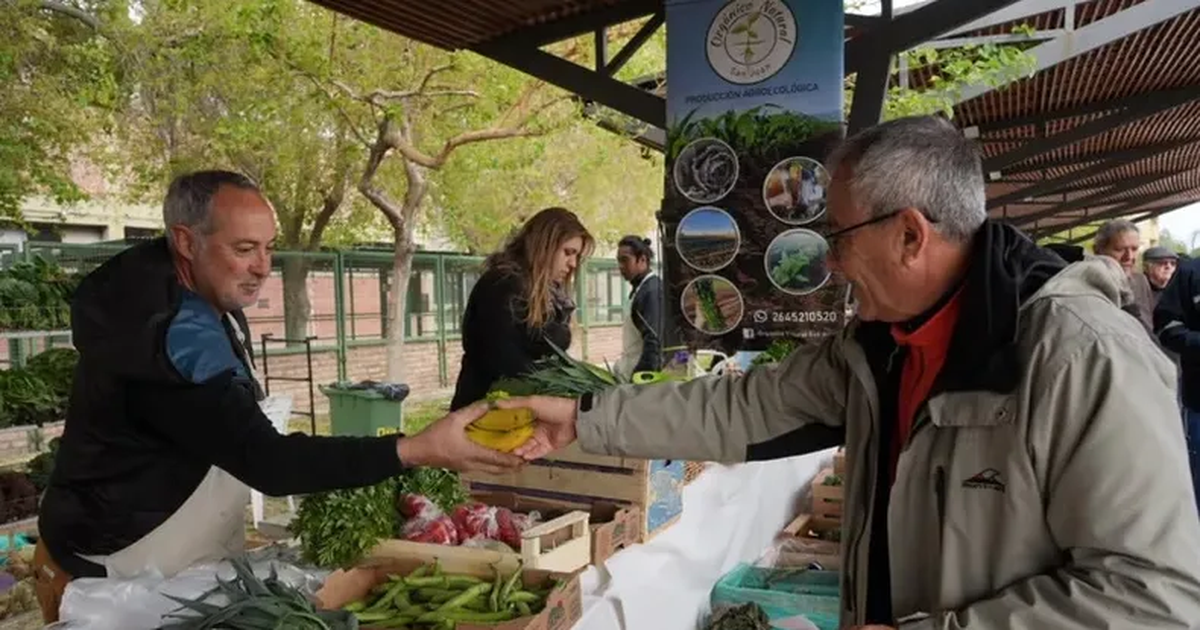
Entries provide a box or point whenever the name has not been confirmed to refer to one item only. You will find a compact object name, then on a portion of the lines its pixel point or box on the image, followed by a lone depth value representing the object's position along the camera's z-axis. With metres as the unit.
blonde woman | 4.05
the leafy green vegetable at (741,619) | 3.81
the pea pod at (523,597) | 2.32
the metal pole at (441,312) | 16.23
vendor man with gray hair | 2.14
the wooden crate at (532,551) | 2.52
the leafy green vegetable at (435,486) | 2.85
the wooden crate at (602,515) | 2.86
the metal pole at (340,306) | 13.57
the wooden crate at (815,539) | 4.77
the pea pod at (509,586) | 2.33
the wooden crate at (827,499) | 5.35
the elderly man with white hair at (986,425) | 1.36
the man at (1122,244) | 6.14
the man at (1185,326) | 5.23
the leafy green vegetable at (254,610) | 1.83
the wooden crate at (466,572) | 2.24
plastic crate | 4.08
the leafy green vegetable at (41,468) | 6.44
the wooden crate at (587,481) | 3.09
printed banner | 4.08
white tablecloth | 2.82
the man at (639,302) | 5.88
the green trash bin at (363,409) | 9.96
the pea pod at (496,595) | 2.31
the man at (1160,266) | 6.85
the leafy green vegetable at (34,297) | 6.90
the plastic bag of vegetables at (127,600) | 2.14
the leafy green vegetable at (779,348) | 4.32
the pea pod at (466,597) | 2.29
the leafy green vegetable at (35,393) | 6.55
